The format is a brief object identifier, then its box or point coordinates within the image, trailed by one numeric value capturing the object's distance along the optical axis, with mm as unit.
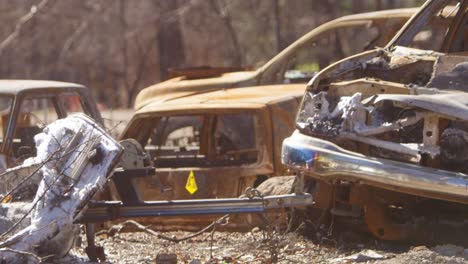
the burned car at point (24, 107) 16697
